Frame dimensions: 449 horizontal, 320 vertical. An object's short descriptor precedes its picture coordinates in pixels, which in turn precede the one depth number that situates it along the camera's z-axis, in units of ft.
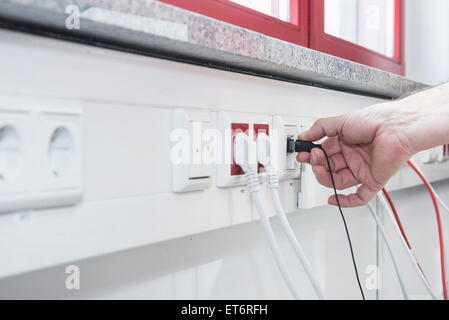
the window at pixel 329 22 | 2.42
